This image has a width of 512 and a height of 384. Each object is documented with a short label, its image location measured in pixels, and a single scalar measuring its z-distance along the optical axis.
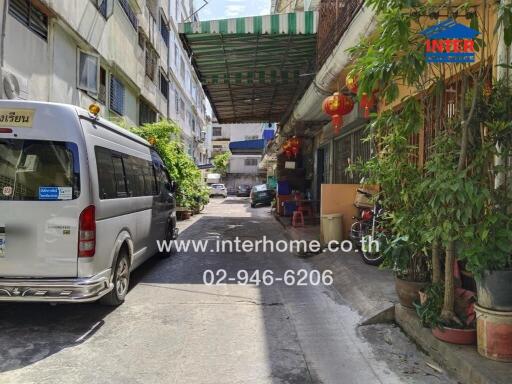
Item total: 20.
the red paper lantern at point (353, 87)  6.18
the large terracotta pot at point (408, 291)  4.63
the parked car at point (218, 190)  42.53
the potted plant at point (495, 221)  3.30
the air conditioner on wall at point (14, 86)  7.58
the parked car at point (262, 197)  27.44
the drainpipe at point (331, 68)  5.73
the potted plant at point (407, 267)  4.45
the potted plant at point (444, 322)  3.84
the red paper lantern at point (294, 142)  16.87
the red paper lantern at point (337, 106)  8.01
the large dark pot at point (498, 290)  3.44
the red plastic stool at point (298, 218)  13.58
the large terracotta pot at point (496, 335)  3.43
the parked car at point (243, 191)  47.88
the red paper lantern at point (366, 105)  6.48
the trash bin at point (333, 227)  9.19
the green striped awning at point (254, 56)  9.48
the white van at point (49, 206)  4.36
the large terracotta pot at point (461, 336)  3.83
